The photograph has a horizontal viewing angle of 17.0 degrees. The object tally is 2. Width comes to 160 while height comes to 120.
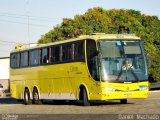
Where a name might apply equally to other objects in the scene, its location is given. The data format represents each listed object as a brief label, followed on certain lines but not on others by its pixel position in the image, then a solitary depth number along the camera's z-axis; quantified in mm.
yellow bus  23250
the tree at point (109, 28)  54812
